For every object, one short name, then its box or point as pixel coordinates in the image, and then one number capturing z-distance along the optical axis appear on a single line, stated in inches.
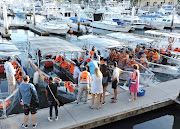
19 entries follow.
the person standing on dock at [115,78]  319.3
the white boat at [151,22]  1631.4
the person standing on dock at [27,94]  245.3
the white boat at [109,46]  435.8
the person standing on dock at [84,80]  302.5
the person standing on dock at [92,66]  331.0
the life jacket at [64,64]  529.6
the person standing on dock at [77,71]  348.9
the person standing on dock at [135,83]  320.7
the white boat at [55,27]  1267.2
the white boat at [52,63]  423.5
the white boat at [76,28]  1373.3
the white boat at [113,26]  1429.6
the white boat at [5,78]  299.6
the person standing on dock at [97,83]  289.0
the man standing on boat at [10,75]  346.0
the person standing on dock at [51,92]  260.0
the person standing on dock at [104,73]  312.3
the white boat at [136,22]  1618.1
